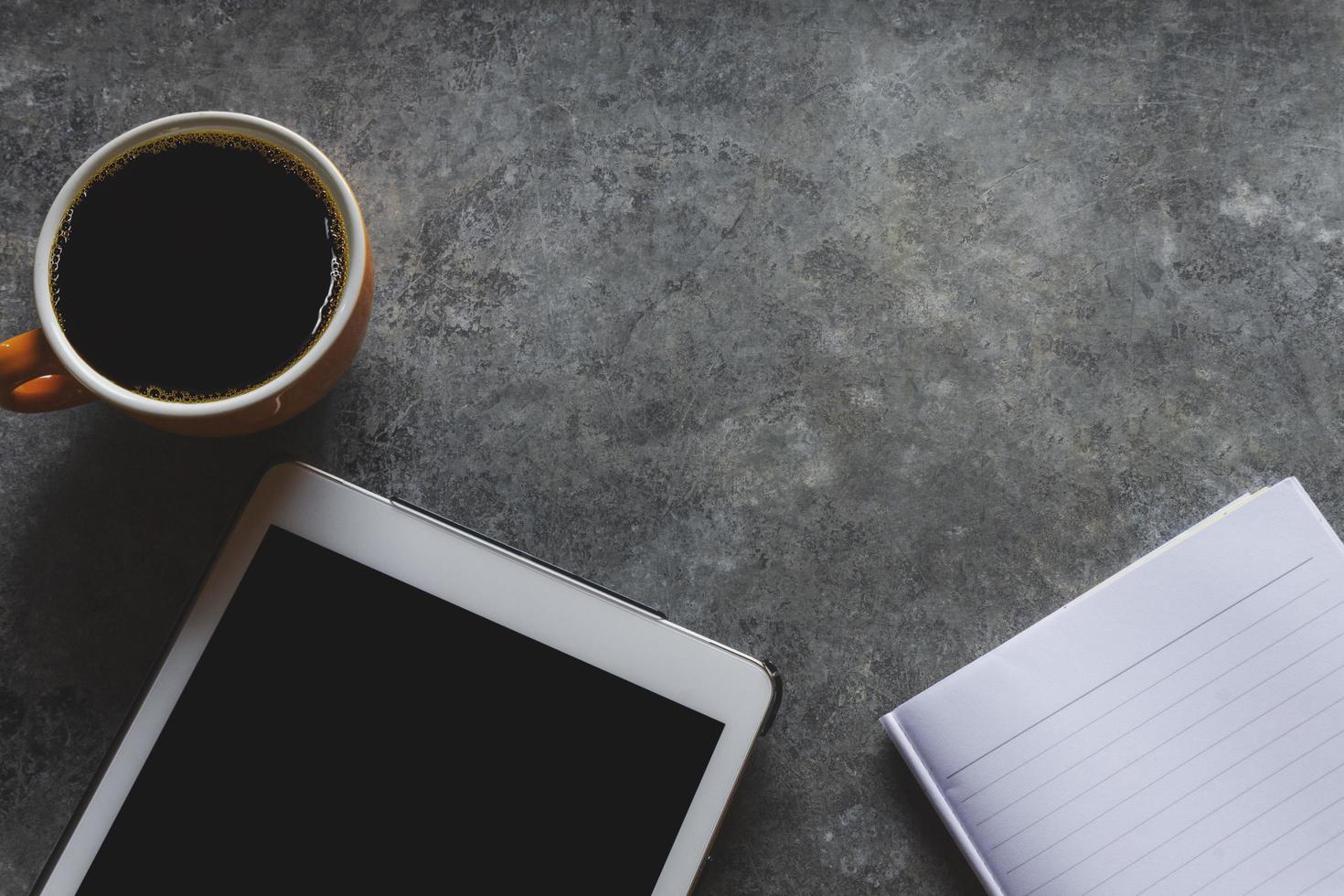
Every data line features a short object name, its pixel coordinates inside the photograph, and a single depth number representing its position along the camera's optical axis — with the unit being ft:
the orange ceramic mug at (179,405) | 1.58
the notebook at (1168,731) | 1.89
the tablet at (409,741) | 1.70
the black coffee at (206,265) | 1.66
